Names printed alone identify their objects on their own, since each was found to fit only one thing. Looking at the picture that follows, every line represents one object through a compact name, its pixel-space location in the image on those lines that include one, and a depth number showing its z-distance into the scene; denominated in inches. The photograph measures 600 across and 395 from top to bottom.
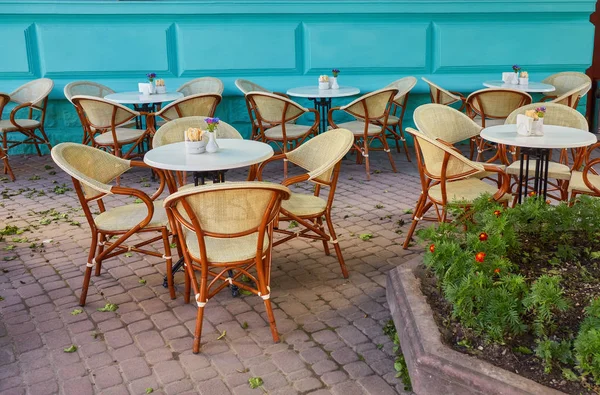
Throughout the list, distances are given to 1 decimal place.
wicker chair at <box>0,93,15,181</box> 253.3
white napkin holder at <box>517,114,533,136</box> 160.2
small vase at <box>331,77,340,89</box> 264.6
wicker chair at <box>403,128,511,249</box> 147.6
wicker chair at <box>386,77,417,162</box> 261.1
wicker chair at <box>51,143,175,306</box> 132.3
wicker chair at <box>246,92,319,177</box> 235.8
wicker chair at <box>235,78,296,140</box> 255.5
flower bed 93.0
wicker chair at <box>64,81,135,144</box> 262.8
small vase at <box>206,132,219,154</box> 148.8
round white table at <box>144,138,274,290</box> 135.9
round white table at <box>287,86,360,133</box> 249.9
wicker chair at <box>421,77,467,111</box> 272.5
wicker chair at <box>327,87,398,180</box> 236.8
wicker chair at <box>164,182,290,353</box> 110.7
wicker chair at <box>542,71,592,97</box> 280.1
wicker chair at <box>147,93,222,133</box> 231.1
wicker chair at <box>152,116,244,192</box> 168.9
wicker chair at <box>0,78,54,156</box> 266.8
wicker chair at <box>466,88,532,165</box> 231.8
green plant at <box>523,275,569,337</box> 97.4
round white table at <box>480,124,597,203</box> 152.4
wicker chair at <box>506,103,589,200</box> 176.6
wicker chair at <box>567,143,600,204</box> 160.4
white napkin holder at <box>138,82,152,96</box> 255.2
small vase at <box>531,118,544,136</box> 160.6
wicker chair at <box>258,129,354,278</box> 141.5
